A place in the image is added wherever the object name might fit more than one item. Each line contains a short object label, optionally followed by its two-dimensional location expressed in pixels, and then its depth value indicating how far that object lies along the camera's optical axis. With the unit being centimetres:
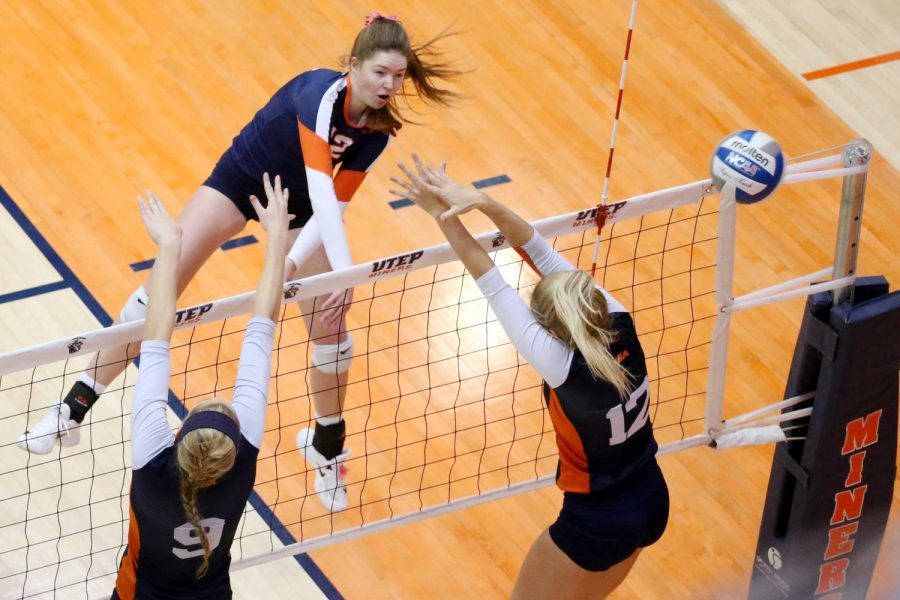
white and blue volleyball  935
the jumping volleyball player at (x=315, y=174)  1047
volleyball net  1102
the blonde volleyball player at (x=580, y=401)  837
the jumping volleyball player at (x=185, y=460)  758
